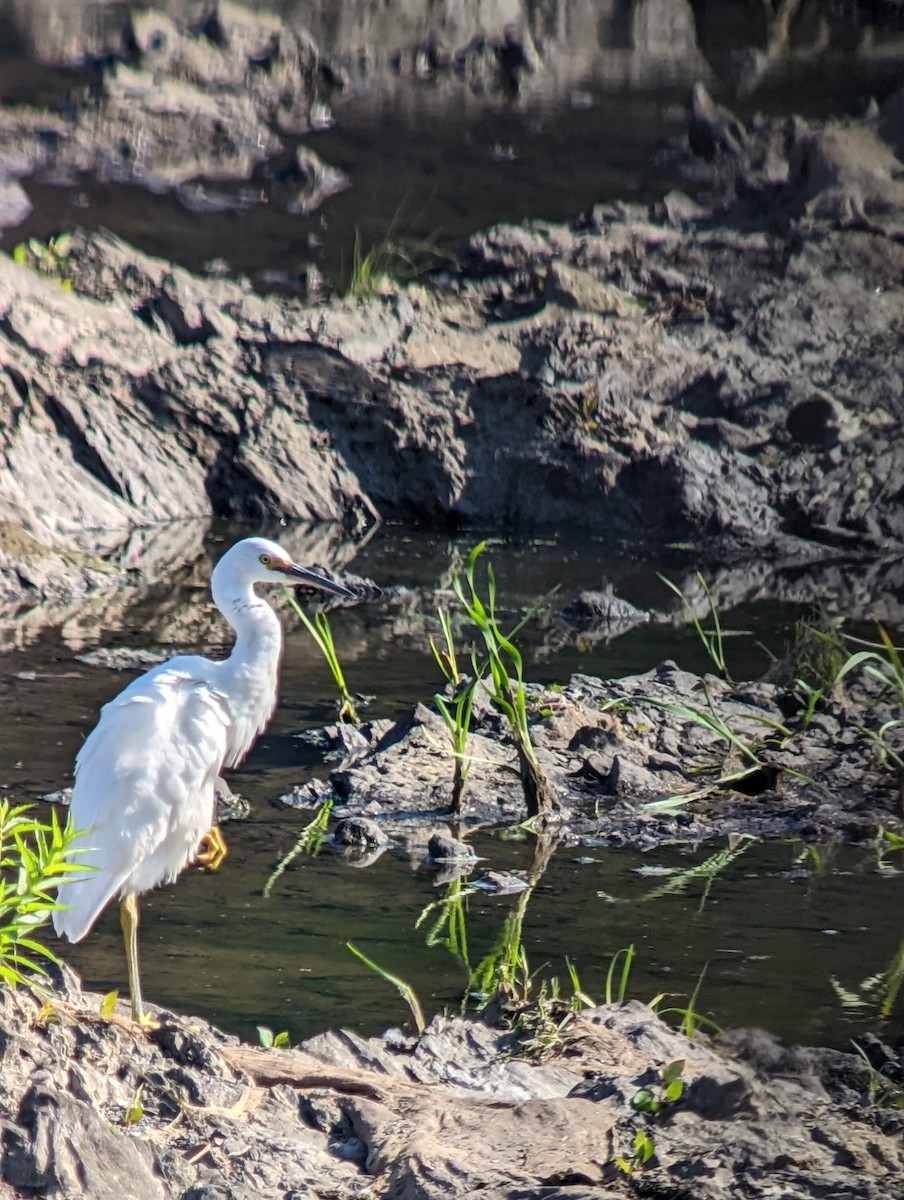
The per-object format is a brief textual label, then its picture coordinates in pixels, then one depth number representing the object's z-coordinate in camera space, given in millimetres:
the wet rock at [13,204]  41094
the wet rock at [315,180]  45406
